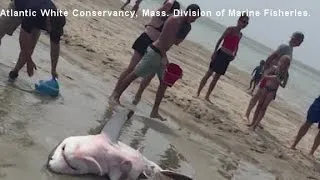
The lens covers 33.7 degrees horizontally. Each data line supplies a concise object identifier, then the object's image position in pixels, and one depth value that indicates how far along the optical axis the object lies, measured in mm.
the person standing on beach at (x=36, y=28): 6656
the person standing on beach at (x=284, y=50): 10148
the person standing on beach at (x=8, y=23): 7227
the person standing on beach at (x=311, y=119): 9773
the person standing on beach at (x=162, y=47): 7348
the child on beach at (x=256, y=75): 16969
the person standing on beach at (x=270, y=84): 9781
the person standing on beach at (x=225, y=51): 10438
